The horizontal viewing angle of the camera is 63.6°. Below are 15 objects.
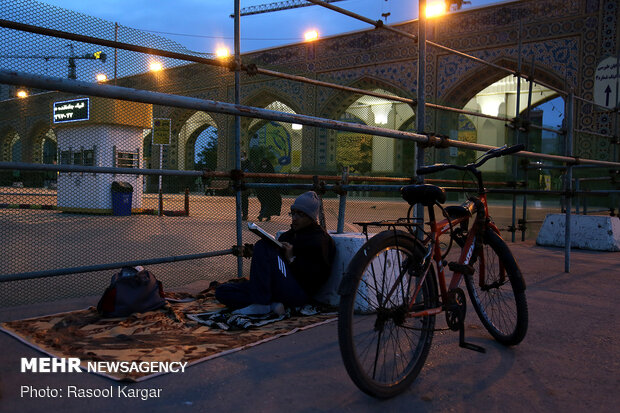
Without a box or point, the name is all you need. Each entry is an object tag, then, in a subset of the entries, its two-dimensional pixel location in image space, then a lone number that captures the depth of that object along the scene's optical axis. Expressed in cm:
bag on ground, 307
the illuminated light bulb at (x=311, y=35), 2303
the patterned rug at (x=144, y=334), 240
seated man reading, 310
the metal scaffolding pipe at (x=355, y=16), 446
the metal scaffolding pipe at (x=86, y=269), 287
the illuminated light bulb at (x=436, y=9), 1978
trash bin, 1096
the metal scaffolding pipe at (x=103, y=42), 304
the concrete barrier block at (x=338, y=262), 339
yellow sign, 996
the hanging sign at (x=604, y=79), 1206
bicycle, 195
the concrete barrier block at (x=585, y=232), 718
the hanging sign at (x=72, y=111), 1012
